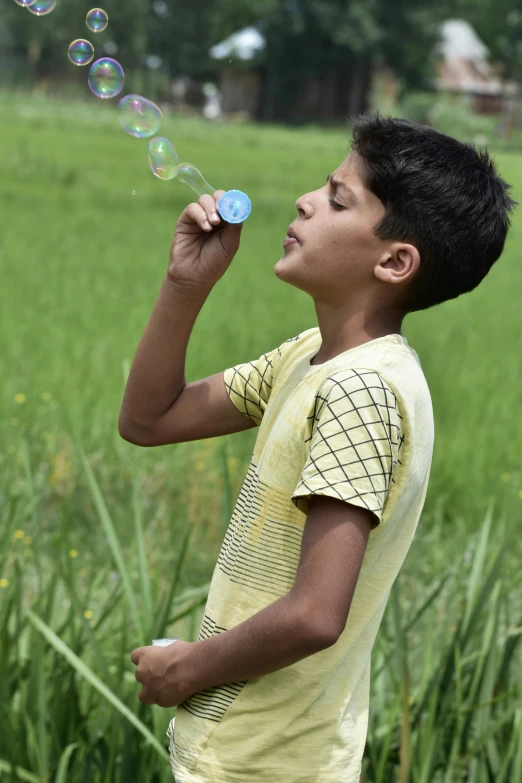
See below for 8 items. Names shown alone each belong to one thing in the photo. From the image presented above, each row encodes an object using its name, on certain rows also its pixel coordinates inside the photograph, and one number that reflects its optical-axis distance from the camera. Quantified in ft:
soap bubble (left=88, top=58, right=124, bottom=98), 10.34
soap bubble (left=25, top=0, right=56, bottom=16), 10.61
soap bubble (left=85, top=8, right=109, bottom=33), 10.54
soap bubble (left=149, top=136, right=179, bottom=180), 9.76
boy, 8.66
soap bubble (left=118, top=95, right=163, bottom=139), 9.97
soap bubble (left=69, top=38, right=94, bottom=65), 10.39
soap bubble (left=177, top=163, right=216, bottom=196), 9.56
